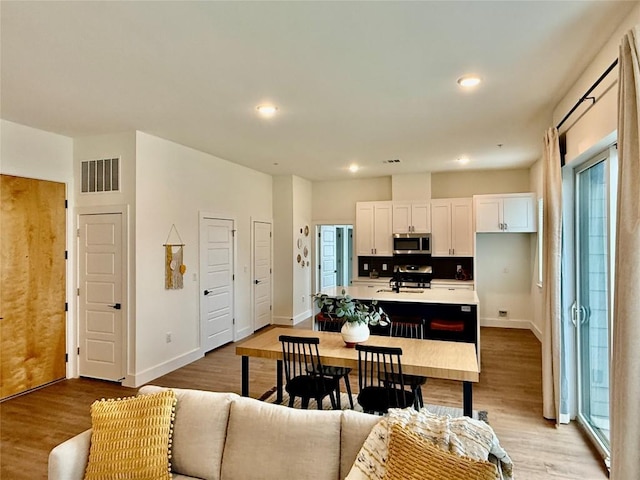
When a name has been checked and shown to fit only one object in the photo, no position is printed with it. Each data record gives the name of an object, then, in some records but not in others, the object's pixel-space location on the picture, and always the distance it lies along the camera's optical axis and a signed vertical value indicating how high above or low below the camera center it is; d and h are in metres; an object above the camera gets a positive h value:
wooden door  4.07 -0.45
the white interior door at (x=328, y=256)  8.56 -0.35
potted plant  3.23 -0.67
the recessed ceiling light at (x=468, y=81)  3.06 +1.30
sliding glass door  2.90 -0.44
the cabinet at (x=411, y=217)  7.21 +0.45
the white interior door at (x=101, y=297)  4.56 -0.66
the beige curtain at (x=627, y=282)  1.67 -0.20
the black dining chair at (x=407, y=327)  4.59 -1.08
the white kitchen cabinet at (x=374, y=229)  7.46 +0.24
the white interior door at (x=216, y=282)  5.60 -0.61
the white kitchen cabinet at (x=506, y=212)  6.50 +0.47
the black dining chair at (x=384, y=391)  2.75 -1.16
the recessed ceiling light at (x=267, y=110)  3.69 +1.30
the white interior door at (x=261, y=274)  6.99 -0.61
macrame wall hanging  4.91 -0.29
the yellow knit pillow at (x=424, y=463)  1.46 -0.89
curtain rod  2.30 +1.03
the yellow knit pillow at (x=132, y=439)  1.91 -1.01
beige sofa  1.86 -1.02
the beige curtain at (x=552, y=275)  3.34 -0.31
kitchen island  4.68 -0.91
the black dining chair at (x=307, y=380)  3.09 -1.19
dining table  2.72 -0.91
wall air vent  4.58 +0.82
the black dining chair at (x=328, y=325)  3.57 -1.10
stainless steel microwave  7.16 -0.04
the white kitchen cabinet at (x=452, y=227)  6.95 +0.25
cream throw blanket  1.63 -0.87
